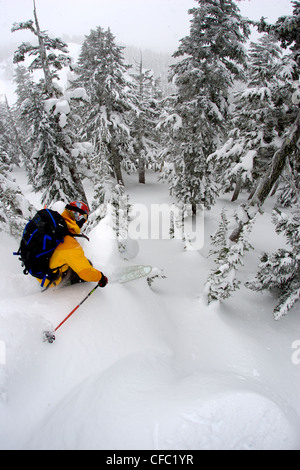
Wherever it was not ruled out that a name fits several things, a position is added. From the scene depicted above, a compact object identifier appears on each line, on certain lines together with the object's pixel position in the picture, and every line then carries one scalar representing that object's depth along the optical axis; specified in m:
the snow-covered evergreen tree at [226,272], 6.61
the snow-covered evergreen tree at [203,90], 11.40
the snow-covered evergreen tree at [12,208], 6.84
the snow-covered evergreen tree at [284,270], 6.77
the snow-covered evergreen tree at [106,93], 17.20
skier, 4.04
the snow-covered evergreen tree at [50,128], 10.66
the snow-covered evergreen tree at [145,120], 23.59
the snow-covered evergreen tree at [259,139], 8.36
